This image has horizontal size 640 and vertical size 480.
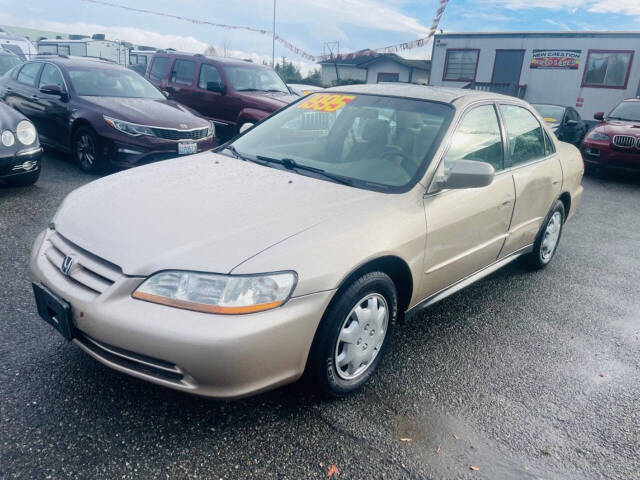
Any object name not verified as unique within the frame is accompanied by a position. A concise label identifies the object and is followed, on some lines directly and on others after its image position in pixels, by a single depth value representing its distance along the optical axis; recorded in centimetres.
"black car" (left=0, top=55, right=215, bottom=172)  638
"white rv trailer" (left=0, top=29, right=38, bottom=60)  1839
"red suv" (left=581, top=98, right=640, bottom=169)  897
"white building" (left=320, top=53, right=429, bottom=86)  3356
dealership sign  1983
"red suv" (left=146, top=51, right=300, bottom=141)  877
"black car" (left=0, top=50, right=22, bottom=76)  1225
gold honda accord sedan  204
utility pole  3108
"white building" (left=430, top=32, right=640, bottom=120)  1908
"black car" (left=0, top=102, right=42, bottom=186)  535
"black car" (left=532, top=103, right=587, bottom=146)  1111
